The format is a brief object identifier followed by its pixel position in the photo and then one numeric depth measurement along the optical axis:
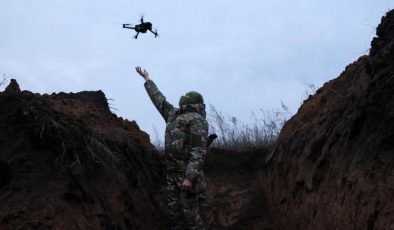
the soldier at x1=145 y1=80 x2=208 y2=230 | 7.55
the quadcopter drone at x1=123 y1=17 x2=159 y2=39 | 9.86
